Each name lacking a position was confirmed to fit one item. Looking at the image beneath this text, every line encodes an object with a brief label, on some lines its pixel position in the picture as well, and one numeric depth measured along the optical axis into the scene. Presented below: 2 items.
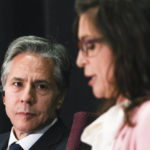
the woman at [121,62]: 2.76
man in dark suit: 3.19
